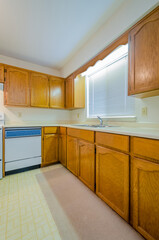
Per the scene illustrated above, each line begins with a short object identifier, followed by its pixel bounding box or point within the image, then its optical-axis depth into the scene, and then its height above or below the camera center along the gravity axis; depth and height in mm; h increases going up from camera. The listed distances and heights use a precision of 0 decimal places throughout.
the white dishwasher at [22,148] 1952 -536
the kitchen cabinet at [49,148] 2309 -613
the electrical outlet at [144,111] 1422 +108
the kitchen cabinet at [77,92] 2578 +662
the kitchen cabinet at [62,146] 2239 -562
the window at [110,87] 1728 +609
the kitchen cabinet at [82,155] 1470 -547
